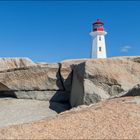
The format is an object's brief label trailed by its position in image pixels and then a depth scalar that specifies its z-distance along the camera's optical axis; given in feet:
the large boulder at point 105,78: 34.76
